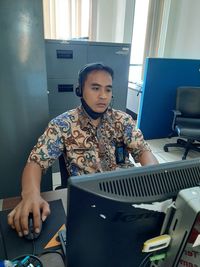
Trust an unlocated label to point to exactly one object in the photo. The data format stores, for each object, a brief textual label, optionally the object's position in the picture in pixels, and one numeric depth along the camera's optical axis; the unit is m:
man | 1.15
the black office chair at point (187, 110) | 2.88
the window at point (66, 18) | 3.73
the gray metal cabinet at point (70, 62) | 2.14
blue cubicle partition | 3.18
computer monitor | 0.38
